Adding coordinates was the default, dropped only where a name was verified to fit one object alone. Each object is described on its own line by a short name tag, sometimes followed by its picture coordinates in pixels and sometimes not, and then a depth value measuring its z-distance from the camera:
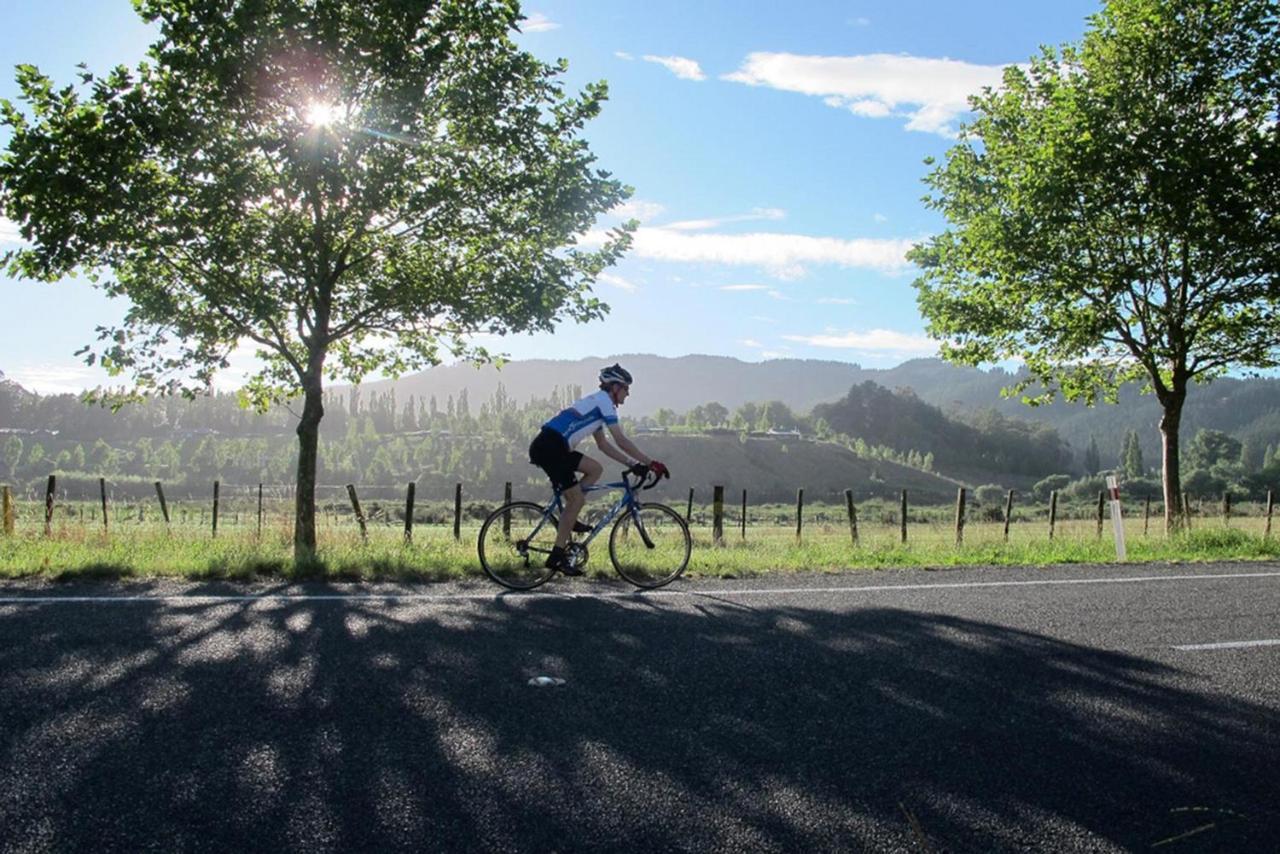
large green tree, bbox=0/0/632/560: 11.43
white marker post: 13.20
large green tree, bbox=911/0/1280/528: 16.22
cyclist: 8.67
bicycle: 9.09
